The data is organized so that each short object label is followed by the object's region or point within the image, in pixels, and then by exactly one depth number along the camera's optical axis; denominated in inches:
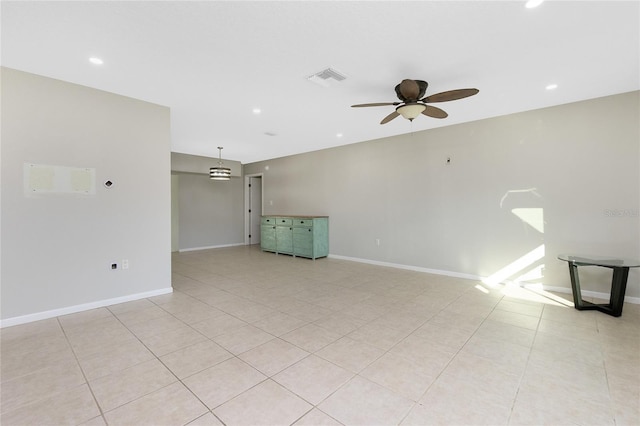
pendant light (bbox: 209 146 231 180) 251.4
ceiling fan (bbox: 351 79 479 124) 103.5
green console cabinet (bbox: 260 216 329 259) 249.4
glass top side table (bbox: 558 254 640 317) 116.4
